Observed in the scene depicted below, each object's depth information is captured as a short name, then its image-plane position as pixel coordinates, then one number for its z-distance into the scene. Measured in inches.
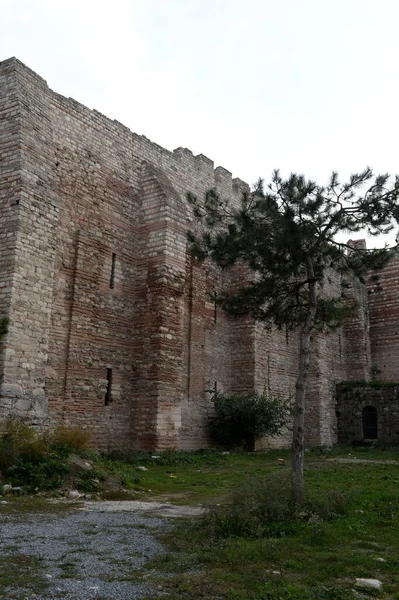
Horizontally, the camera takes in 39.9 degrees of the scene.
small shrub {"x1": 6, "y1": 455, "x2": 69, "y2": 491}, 374.9
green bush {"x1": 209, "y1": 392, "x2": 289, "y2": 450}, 739.0
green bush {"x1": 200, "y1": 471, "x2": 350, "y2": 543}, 252.4
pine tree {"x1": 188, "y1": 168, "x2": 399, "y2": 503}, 384.2
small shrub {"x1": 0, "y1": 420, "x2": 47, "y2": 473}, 391.9
